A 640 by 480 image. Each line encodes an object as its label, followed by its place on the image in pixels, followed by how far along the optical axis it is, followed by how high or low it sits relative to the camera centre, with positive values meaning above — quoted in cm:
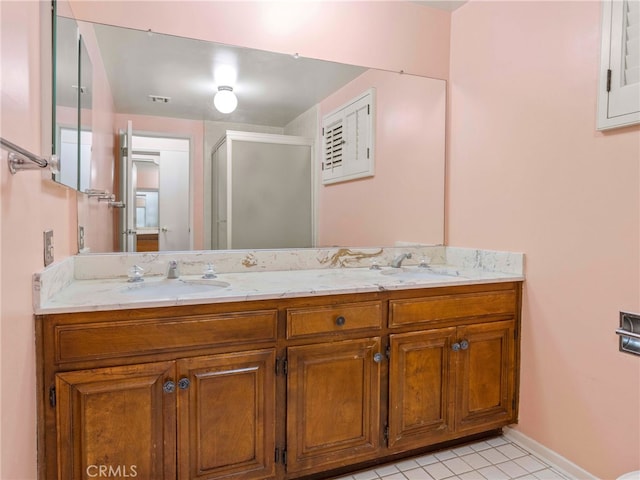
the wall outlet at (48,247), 127 -8
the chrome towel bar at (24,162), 95 +15
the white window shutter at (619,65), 146 +63
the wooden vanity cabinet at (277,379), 125 -57
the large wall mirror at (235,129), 182 +50
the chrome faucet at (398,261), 220 -19
